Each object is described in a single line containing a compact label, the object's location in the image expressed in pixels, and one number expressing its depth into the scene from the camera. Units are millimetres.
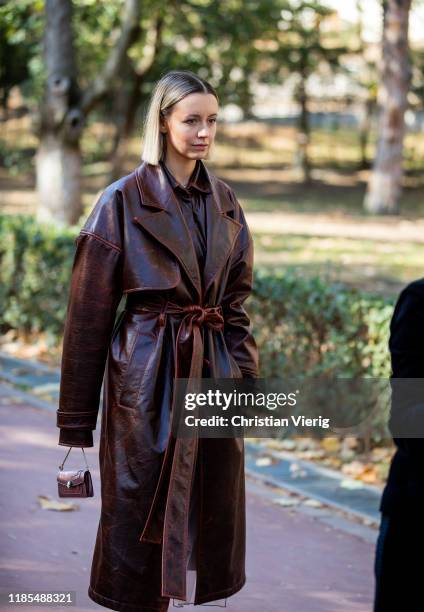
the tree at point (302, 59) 31750
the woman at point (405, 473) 2701
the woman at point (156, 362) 3564
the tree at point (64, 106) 14430
